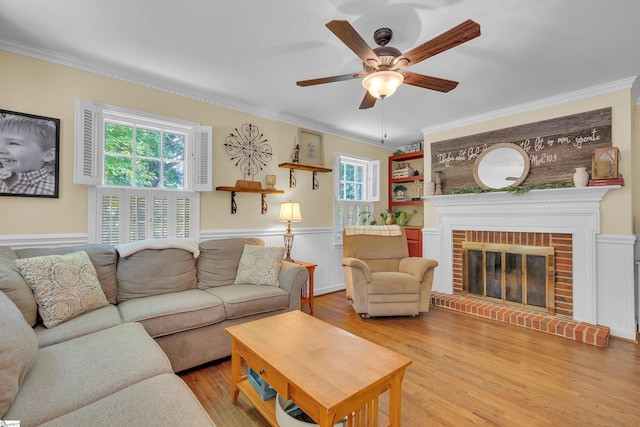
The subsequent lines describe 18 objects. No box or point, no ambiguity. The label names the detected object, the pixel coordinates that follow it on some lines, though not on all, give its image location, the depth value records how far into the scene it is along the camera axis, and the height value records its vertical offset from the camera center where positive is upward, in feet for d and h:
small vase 9.50 +1.24
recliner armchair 10.45 -2.72
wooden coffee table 3.93 -2.38
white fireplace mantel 9.50 -0.19
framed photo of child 7.11 +1.55
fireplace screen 10.44 -2.32
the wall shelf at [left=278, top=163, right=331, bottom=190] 12.36 +2.07
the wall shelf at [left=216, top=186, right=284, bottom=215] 10.47 +0.90
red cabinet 14.57 -1.34
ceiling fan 4.76 +3.04
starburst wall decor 11.06 +2.61
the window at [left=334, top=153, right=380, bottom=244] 14.83 +1.42
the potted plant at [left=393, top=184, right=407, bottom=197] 16.81 +1.49
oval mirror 11.10 +1.94
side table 10.96 -2.84
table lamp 11.53 -0.06
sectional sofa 3.48 -2.24
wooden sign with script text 9.69 +2.65
